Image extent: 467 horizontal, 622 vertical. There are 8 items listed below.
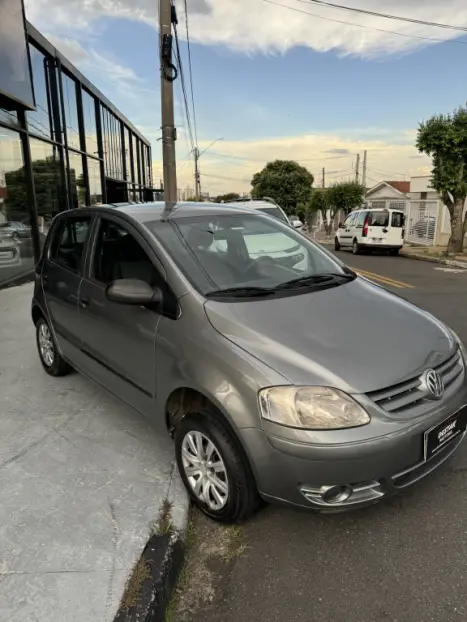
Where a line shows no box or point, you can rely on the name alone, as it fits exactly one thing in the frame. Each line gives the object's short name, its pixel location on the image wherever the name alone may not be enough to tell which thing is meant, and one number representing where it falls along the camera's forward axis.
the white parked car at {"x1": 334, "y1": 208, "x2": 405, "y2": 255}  18.81
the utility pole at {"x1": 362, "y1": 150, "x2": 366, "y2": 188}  53.62
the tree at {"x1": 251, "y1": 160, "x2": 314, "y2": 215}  52.22
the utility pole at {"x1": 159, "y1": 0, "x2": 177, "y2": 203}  10.64
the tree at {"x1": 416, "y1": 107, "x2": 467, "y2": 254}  16.45
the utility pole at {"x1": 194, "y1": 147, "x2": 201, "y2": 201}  46.19
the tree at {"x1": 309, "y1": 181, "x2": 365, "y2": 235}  33.22
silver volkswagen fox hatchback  2.19
